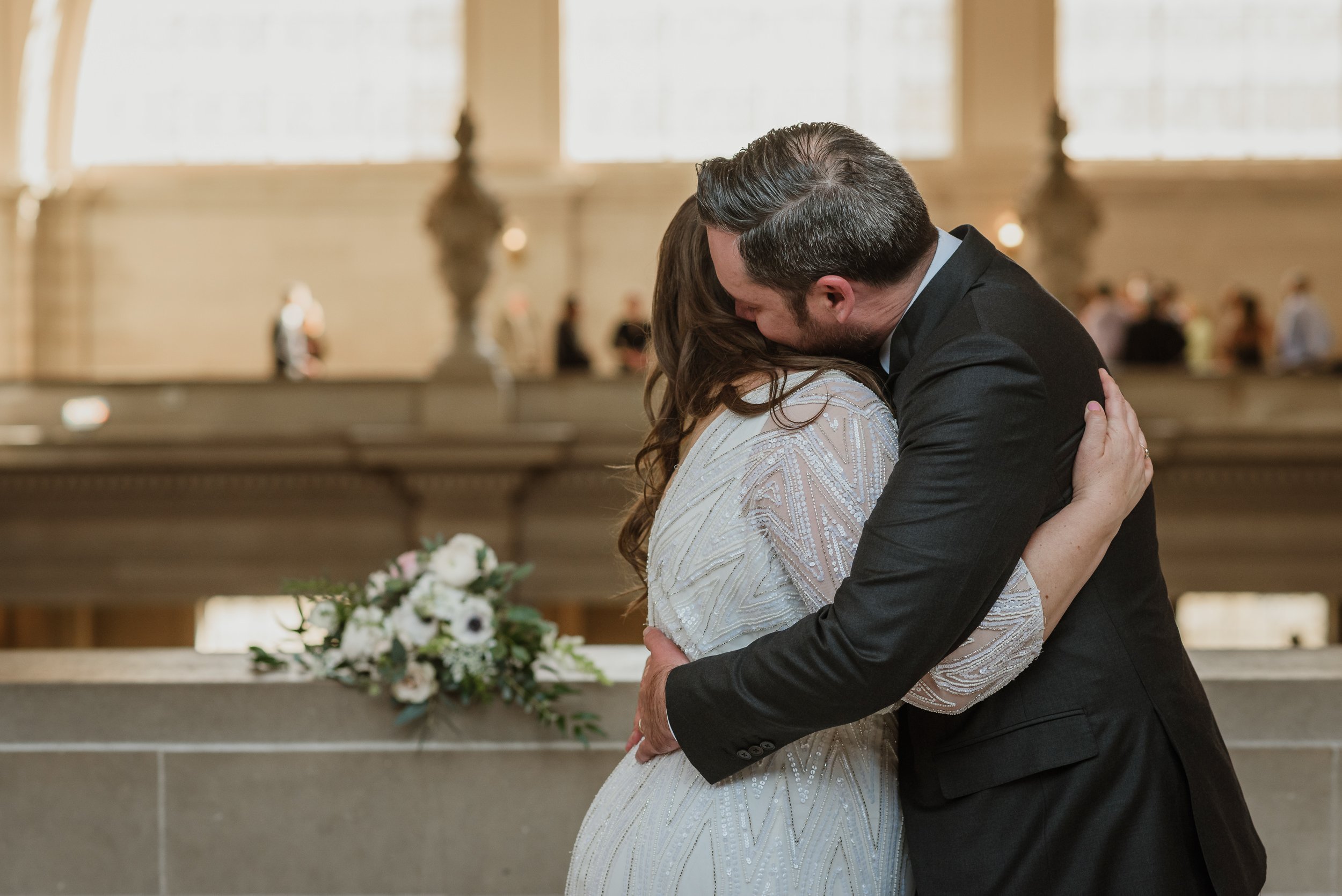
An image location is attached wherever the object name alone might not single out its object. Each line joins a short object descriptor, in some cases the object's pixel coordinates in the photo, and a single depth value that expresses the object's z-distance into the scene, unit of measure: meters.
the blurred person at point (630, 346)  15.76
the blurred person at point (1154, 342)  14.40
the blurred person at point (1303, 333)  15.19
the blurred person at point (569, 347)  16.58
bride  1.80
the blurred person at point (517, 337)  17.91
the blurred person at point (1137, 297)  14.92
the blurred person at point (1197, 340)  16.72
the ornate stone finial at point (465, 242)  12.87
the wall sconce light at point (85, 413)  14.25
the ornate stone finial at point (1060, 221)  12.97
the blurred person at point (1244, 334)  15.53
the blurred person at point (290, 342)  15.38
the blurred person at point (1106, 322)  14.52
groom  1.69
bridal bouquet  3.33
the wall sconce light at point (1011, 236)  15.71
